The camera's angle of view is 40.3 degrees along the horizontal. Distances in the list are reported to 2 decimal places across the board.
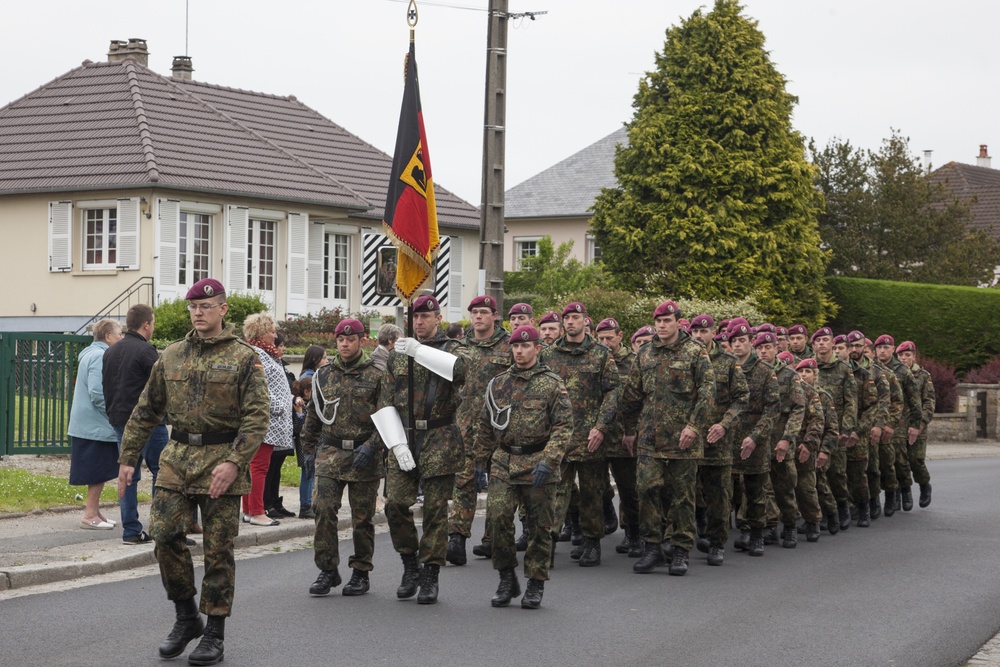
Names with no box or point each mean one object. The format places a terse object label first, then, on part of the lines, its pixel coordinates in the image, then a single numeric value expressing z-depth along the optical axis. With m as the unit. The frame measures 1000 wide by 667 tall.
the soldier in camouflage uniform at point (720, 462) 11.77
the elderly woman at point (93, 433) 12.12
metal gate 16.06
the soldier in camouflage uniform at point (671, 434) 11.12
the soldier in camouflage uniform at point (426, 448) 9.49
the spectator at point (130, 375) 11.53
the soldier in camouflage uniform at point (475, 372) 11.21
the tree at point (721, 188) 33.38
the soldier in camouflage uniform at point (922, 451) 16.56
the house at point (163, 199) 30.50
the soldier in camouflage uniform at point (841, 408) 14.76
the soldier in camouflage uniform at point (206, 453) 7.68
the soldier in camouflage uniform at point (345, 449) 9.52
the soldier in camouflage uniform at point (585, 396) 11.31
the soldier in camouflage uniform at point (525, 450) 9.41
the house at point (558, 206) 50.03
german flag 13.08
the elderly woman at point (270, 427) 12.67
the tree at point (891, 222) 41.41
